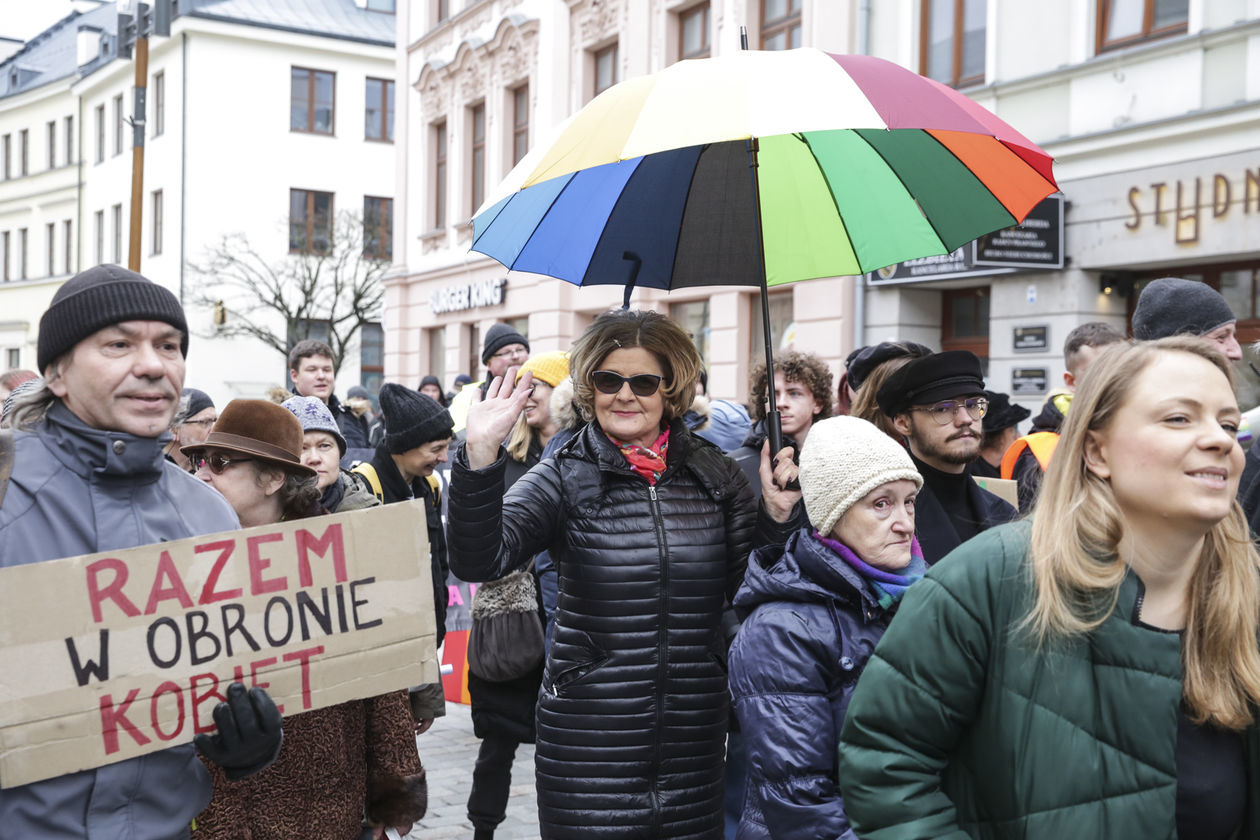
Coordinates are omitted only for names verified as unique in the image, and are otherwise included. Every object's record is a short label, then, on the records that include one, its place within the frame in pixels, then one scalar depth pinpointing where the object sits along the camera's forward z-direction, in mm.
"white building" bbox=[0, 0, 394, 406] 34281
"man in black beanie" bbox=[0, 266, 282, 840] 2215
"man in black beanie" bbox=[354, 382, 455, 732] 5008
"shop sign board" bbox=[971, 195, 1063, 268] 10938
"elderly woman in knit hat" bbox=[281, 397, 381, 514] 4348
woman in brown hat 2857
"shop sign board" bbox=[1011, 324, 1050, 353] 11141
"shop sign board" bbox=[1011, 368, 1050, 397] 11117
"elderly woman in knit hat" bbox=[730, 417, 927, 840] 2393
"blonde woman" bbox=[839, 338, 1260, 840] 1851
